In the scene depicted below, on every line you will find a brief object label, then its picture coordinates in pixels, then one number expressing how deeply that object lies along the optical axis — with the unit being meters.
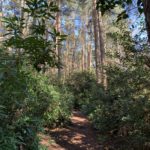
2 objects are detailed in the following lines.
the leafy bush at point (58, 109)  5.29
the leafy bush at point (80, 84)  9.76
